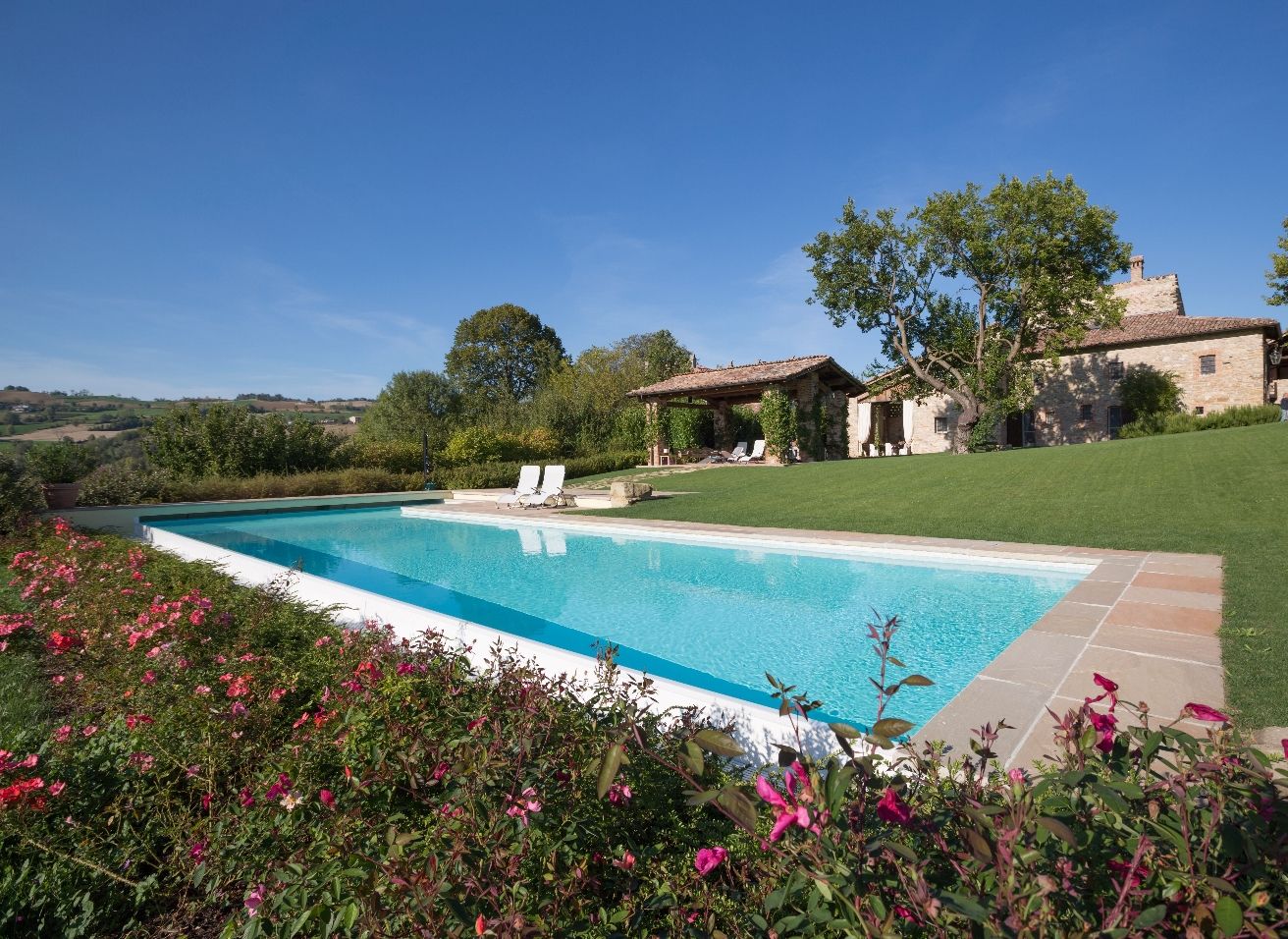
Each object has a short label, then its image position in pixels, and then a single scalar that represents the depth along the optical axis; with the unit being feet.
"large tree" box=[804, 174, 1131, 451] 72.28
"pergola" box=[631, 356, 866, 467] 71.41
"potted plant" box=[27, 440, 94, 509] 41.19
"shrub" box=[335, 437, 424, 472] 64.69
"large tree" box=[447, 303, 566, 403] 145.28
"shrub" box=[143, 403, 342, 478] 54.75
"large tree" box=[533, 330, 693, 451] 80.23
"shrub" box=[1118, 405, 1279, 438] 72.08
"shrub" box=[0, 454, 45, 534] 30.55
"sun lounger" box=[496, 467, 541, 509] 50.11
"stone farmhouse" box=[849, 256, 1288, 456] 80.89
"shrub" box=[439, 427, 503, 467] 68.90
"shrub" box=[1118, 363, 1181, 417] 83.10
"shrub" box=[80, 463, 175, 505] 44.06
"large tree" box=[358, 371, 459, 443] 113.70
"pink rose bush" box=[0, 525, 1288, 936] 3.17
